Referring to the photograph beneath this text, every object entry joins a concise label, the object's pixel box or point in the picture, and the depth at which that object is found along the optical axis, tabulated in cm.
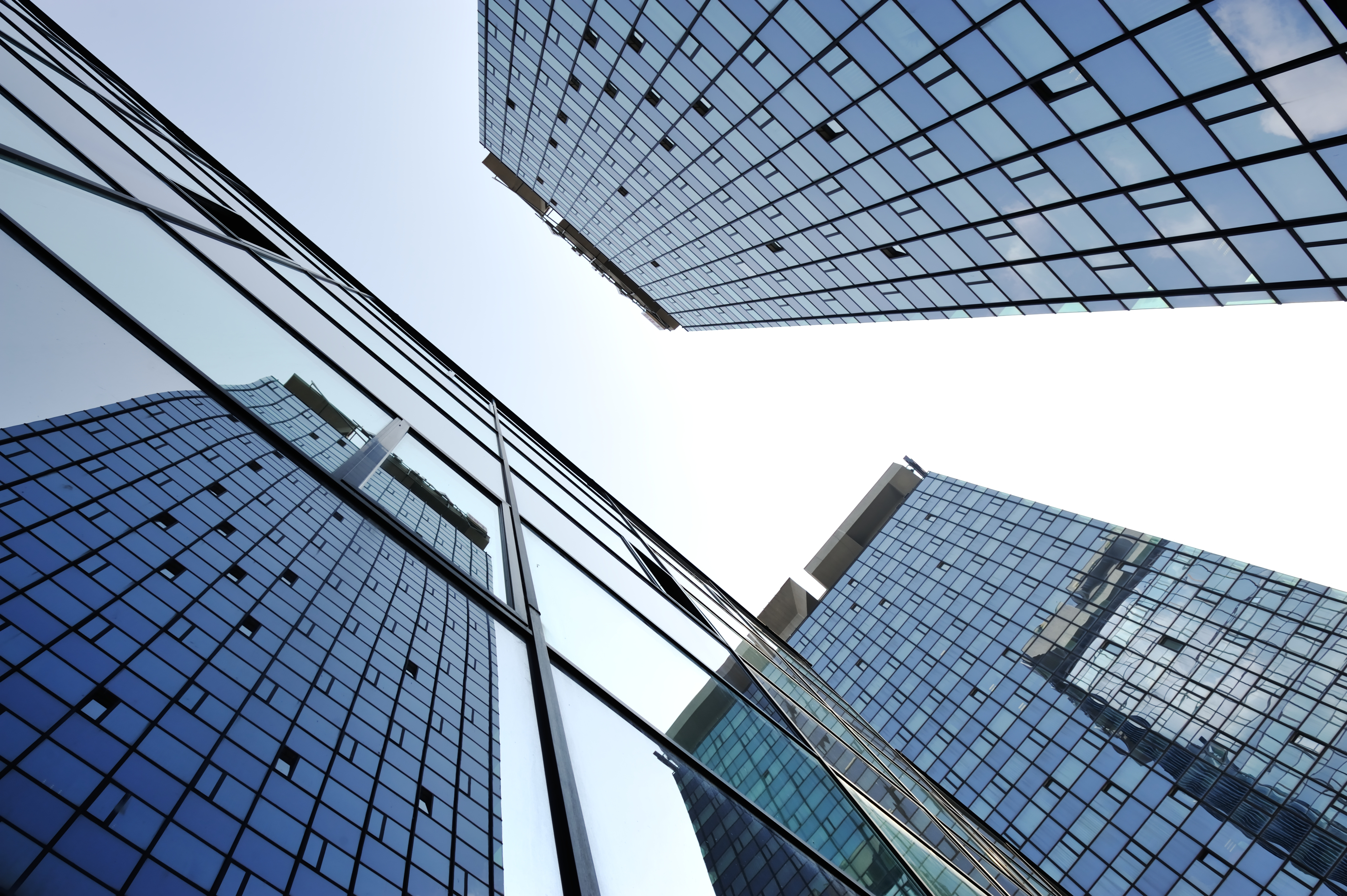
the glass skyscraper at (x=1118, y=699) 3281
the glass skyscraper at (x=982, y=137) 1262
